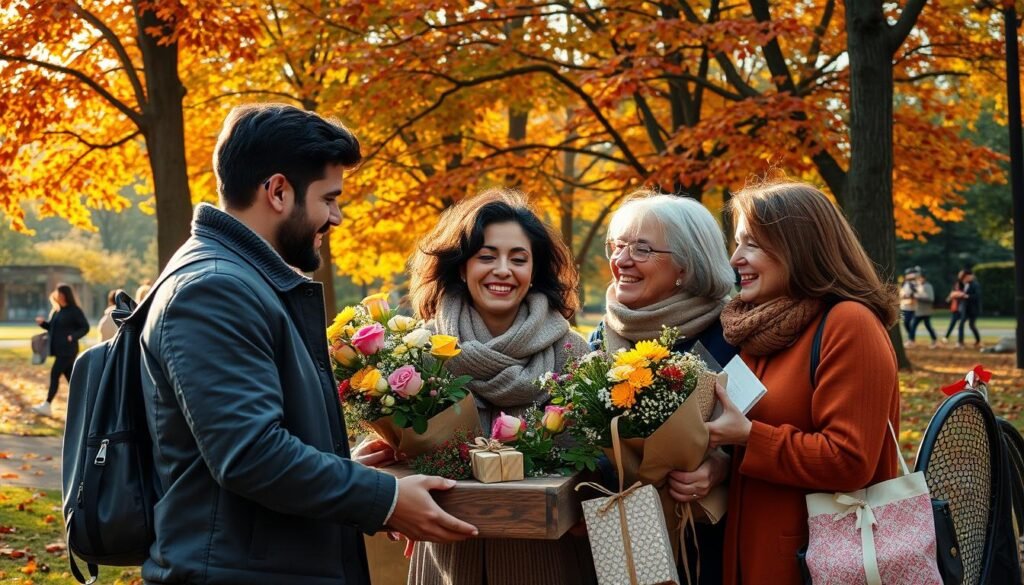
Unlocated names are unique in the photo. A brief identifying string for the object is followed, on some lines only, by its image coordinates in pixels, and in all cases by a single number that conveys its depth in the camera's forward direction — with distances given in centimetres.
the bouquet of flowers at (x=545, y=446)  289
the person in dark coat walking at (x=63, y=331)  1338
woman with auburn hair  287
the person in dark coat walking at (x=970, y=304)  2116
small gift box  275
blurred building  5309
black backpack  232
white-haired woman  340
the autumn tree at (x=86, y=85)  998
